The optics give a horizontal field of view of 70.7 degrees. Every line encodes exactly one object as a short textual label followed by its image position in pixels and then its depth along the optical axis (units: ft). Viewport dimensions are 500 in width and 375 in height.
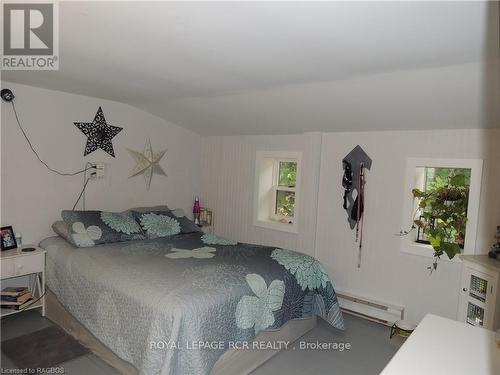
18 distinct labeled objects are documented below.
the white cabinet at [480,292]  7.97
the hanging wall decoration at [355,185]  11.66
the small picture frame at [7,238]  9.99
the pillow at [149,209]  13.03
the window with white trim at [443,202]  9.66
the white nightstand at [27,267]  9.34
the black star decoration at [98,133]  12.09
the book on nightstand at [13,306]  9.58
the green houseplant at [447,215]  9.57
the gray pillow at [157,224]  11.71
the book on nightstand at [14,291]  9.75
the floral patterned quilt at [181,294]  6.51
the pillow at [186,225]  12.58
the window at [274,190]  14.03
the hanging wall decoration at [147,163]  13.62
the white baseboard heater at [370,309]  10.98
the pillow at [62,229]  10.33
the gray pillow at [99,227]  10.12
